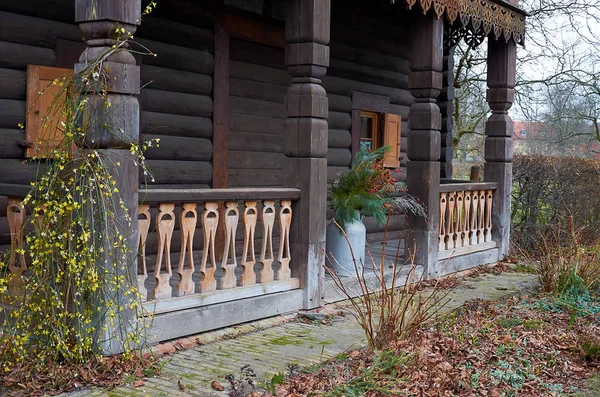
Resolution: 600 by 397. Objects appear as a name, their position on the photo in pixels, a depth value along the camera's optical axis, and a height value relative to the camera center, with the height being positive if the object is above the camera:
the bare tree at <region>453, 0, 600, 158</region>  19.56 +3.13
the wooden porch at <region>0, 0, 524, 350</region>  6.16 +0.47
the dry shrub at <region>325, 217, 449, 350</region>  5.51 -1.10
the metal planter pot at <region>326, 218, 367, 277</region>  8.57 -0.80
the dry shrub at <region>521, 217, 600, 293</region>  8.27 -0.99
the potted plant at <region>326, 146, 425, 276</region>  8.45 -0.29
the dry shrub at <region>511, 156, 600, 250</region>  13.18 -0.24
